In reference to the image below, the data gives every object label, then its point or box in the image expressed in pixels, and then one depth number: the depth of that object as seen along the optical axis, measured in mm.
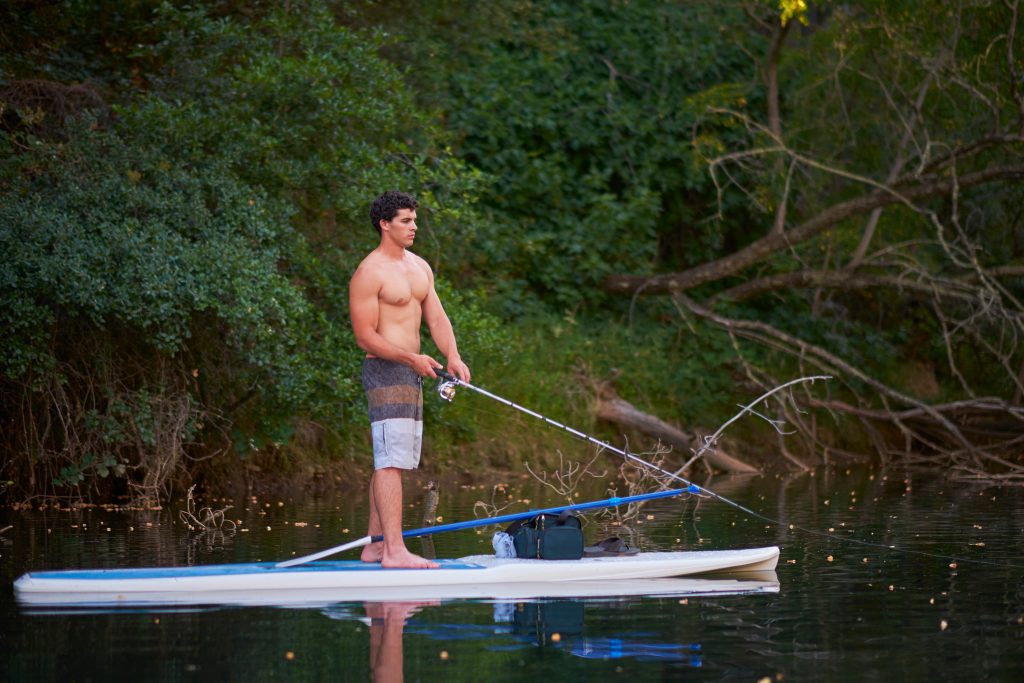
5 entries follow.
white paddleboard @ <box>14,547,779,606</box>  14711
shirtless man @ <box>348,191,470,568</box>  16062
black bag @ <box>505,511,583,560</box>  16375
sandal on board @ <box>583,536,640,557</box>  16722
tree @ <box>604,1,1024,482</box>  34312
